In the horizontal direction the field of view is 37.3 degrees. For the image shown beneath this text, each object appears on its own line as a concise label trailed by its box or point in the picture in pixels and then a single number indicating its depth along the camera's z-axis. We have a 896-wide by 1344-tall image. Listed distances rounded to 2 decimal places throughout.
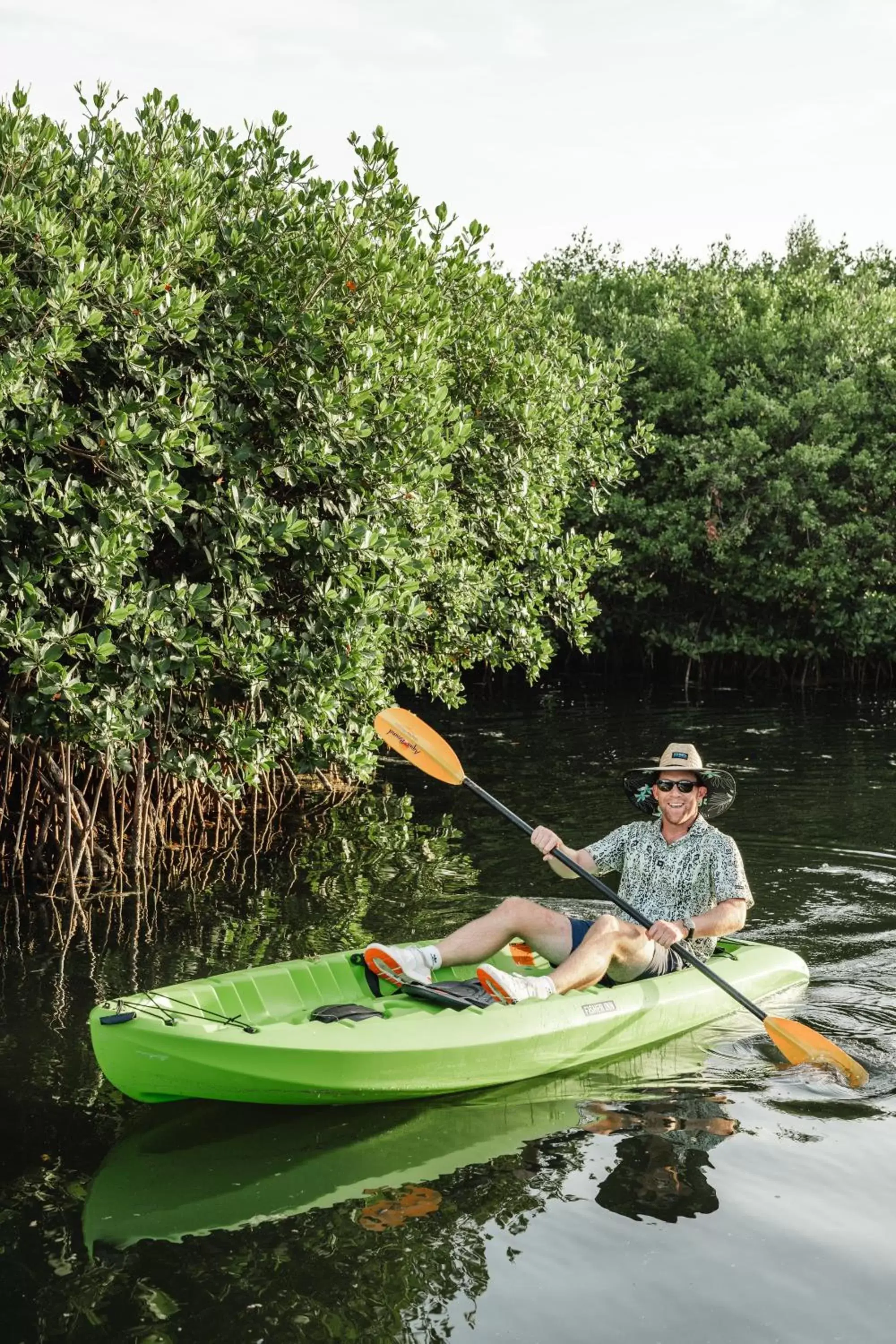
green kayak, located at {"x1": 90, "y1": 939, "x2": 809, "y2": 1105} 4.96
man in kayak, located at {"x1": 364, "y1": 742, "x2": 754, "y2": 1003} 6.00
